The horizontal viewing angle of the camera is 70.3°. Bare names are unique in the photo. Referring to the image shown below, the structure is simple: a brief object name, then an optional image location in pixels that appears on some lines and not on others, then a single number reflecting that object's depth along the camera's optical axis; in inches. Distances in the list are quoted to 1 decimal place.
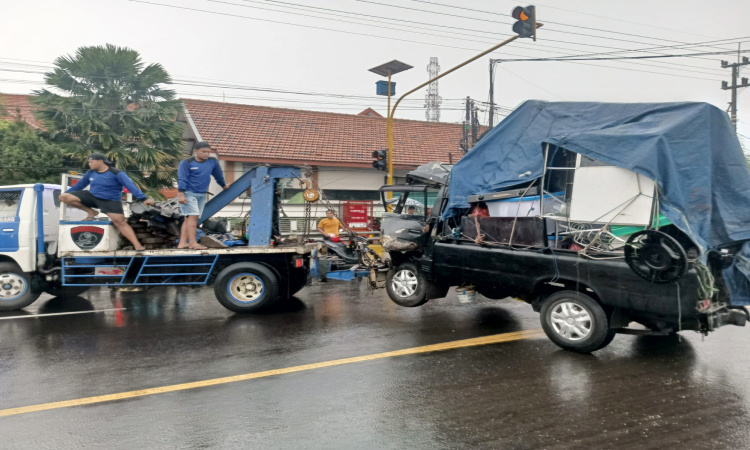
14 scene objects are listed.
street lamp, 557.0
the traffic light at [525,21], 439.8
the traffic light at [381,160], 592.3
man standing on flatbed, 307.6
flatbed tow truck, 308.7
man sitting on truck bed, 307.6
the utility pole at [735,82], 1011.9
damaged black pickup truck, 192.9
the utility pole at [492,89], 842.8
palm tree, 581.9
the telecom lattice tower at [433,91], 1735.2
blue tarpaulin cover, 196.7
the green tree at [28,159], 540.7
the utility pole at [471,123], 819.4
